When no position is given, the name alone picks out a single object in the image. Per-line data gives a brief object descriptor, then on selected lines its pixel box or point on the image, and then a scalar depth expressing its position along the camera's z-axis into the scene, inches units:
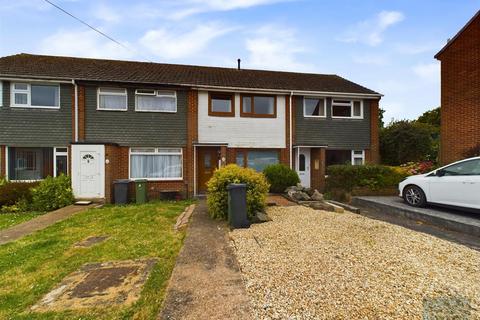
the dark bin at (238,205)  232.7
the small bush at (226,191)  261.7
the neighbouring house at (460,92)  420.5
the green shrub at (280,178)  419.8
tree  578.2
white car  250.1
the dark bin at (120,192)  410.3
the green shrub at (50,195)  373.8
